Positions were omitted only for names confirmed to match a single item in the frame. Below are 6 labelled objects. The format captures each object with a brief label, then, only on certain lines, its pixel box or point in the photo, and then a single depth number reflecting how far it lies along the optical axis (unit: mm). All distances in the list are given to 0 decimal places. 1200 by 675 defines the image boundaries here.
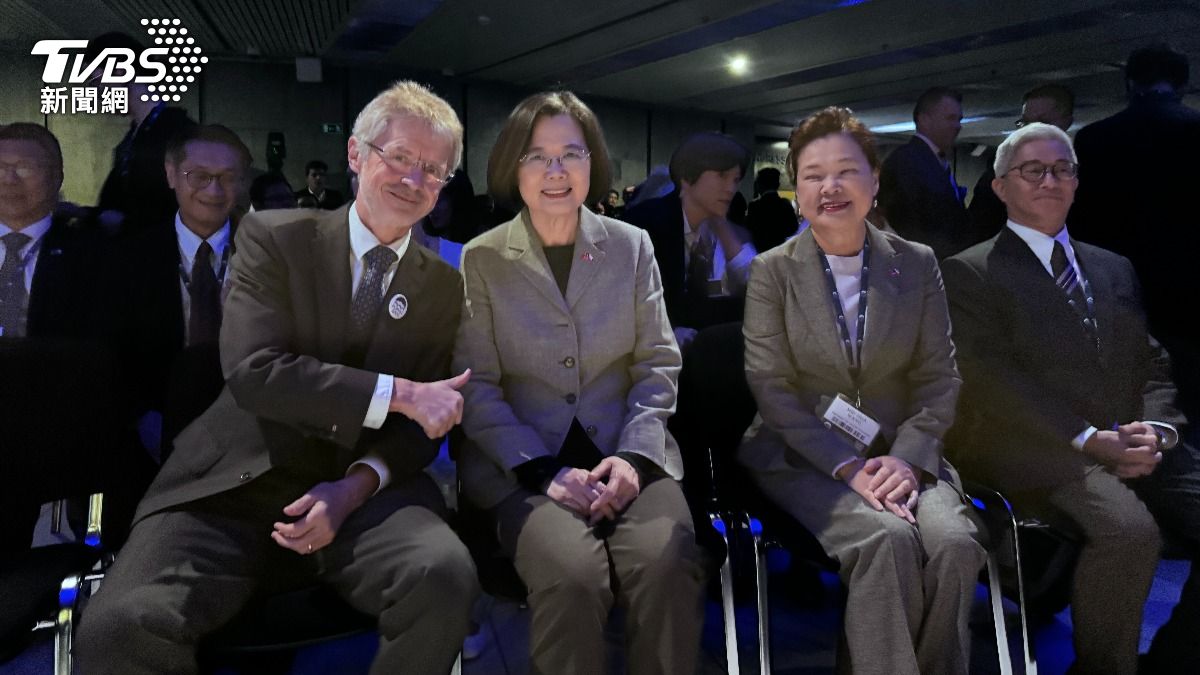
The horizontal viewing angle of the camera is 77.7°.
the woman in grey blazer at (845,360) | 1883
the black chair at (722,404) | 2223
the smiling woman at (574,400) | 1618
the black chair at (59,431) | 1856
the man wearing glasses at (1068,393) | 1968
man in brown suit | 1488
